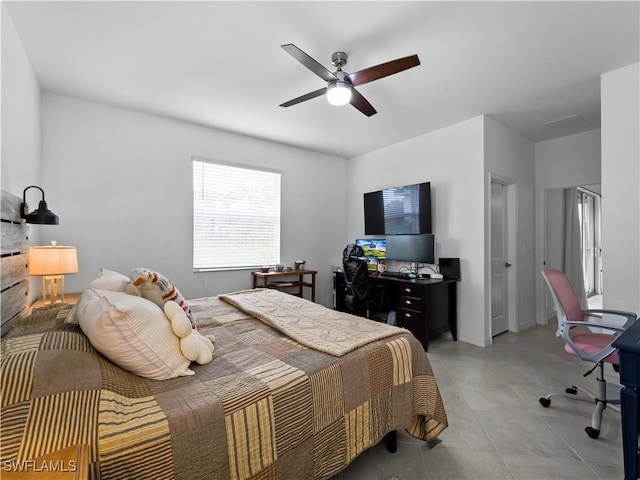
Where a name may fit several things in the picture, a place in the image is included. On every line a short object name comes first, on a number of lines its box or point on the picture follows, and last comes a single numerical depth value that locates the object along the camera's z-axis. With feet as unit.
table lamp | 6.91
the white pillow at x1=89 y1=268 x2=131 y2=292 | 5.02
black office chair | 12.37
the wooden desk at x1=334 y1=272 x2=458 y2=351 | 11.17
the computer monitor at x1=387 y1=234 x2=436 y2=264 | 12.78
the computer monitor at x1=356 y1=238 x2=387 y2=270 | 15.18
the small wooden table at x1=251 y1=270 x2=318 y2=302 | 13.60
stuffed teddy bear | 4.18
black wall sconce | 6.58
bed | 2.75
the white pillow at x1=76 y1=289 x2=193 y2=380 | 3.70
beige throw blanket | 5.30
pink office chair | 6.47
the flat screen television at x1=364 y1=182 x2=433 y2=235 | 13.20
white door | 12.92
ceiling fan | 6.34
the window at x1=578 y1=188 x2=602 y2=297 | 19.97
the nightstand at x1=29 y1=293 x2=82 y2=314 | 6.66
